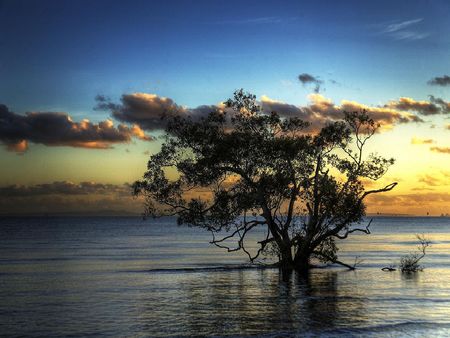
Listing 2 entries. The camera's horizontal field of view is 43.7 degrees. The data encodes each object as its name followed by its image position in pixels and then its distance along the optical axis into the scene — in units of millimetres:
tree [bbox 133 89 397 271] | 51219
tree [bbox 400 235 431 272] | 58031
